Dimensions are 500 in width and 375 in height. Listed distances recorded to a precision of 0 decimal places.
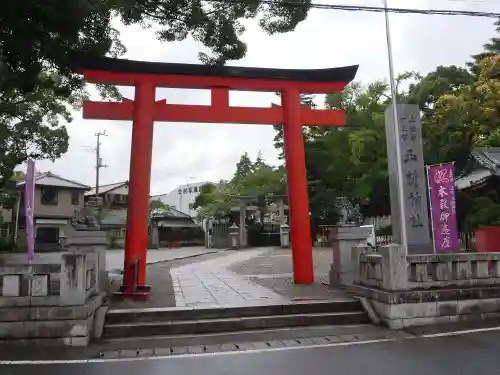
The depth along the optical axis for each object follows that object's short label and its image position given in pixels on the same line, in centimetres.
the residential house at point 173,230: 4298
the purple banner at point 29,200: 909
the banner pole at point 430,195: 1202
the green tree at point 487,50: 2965
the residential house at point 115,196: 4962
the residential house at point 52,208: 3809
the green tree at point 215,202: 3947
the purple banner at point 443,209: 1189
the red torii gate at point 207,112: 976
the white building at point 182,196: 8162
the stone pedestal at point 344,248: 984
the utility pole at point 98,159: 4256
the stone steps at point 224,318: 671
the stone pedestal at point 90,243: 895
